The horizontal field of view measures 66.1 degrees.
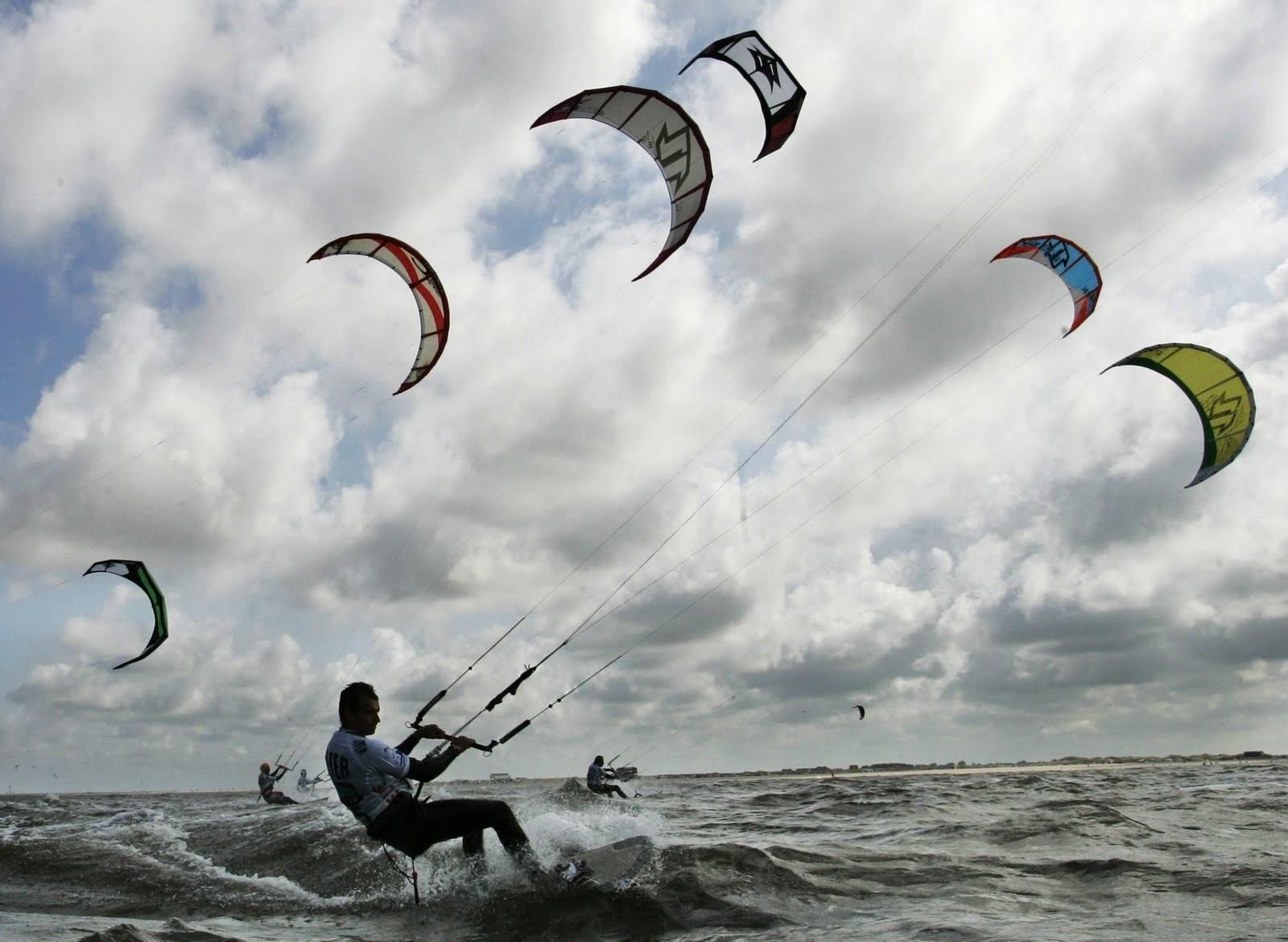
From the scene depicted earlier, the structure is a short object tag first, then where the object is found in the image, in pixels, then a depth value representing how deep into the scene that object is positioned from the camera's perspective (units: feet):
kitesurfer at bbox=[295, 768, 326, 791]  75.87
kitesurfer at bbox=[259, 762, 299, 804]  77.10
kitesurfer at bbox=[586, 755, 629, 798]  81.61
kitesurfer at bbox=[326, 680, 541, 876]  19.85
